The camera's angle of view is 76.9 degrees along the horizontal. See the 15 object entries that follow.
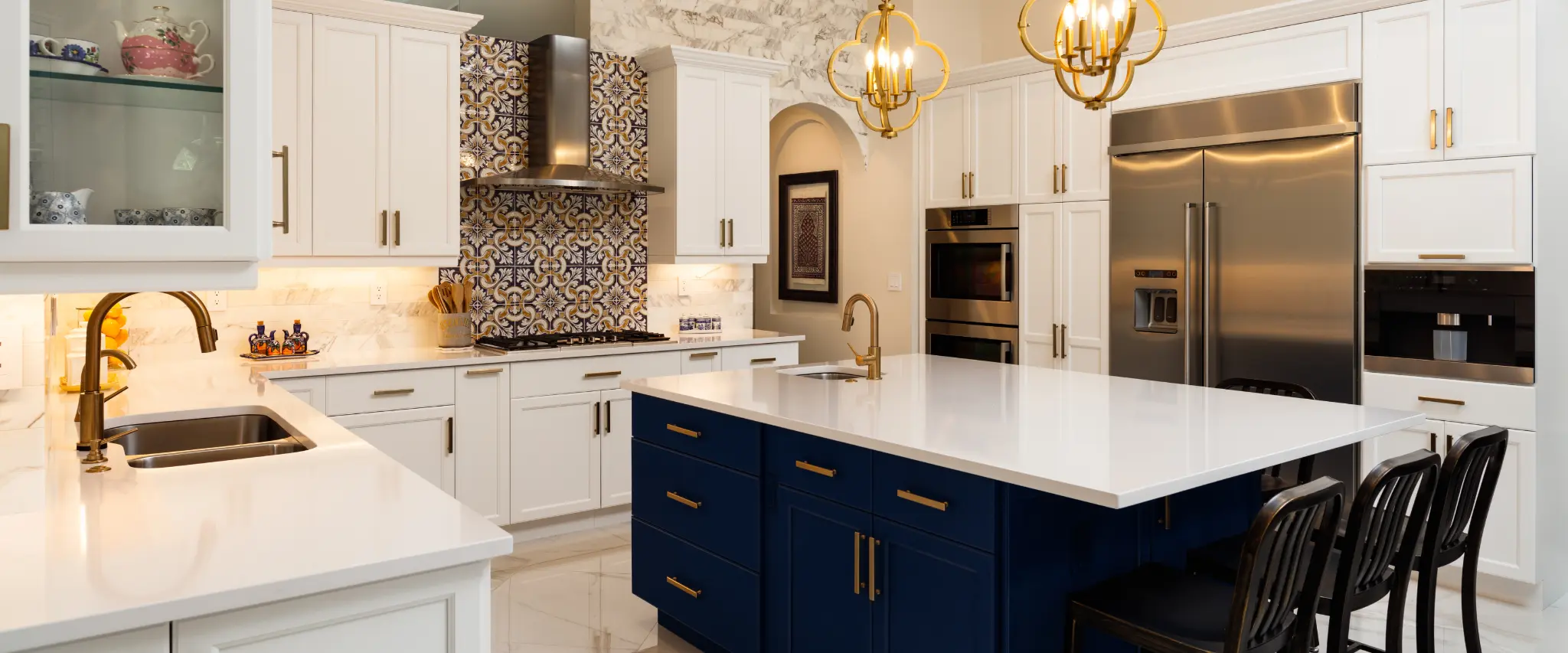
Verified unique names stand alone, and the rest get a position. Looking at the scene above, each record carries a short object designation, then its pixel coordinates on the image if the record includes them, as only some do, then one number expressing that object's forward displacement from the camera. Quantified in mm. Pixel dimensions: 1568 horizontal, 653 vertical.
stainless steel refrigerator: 4145
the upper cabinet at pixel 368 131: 4184
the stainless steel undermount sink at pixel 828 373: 3678
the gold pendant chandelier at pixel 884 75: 3129
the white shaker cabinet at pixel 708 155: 5277
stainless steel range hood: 4871
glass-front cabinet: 1387
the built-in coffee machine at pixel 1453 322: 3658
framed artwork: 6676
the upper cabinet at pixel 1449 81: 3643
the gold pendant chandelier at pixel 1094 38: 2408
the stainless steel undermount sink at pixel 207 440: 2352
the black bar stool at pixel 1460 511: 2467
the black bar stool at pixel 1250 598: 1900
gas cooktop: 4762
